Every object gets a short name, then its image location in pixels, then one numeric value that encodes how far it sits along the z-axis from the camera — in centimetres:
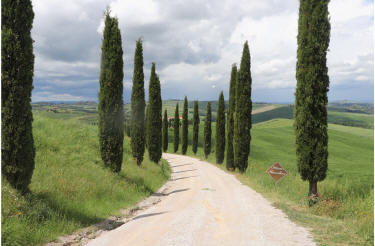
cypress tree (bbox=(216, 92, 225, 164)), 4031
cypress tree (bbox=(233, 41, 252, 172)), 2775
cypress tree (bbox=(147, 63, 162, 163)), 3111
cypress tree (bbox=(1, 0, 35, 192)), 922
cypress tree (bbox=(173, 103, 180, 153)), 6254
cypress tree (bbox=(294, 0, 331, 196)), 1325
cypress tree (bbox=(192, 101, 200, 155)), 5834
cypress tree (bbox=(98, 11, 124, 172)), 1728
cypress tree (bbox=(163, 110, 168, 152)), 6556
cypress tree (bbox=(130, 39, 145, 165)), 2662
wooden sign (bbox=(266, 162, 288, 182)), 1670
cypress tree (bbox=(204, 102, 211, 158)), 5131
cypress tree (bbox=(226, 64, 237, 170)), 3353
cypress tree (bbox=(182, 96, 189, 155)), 6004
